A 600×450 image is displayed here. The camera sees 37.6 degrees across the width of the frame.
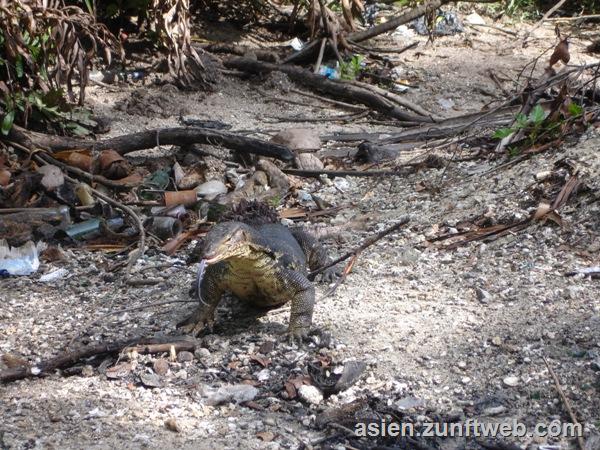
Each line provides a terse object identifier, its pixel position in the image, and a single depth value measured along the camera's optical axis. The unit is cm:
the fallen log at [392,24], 1014
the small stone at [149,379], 416
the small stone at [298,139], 771
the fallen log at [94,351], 425
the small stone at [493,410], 376
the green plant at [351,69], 976
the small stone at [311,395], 397
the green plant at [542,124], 643
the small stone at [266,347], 446
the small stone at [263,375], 422
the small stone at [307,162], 732
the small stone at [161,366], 428
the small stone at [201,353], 444
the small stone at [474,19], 1155
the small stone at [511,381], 395
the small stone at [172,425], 373
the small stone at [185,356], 439
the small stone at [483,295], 483
